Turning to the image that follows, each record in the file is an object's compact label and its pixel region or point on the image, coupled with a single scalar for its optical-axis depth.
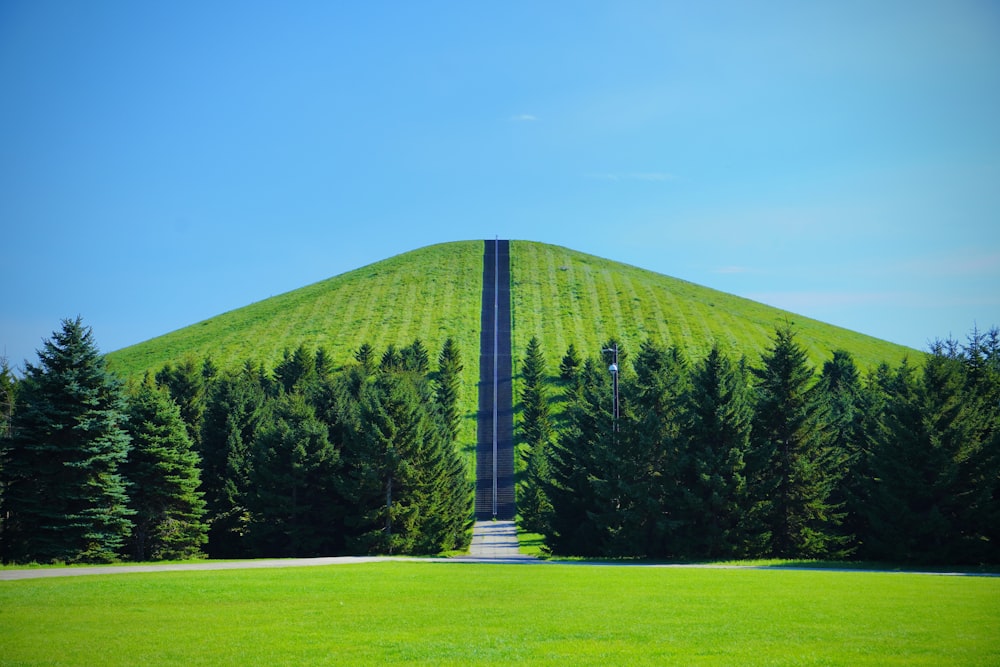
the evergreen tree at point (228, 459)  47.22
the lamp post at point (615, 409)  41.16
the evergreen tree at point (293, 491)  43.66
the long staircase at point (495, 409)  77.00
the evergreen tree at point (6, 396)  40.94
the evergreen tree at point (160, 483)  40.72
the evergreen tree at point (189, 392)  57.47
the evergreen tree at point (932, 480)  33.28
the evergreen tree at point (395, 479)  43.12
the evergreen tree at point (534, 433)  58.53
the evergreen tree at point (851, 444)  40.09
